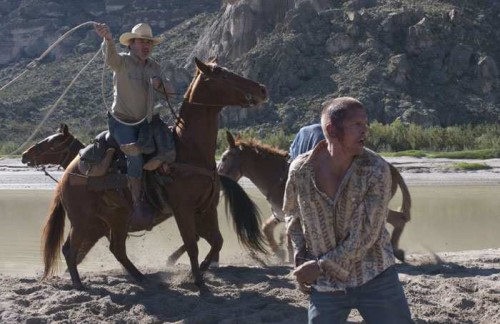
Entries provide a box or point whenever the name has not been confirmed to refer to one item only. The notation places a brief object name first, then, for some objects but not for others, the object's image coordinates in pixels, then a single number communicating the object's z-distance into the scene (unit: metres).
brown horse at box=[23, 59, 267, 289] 8.85
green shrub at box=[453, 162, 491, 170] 34.62
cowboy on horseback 8.92
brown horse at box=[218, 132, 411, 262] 11.30
